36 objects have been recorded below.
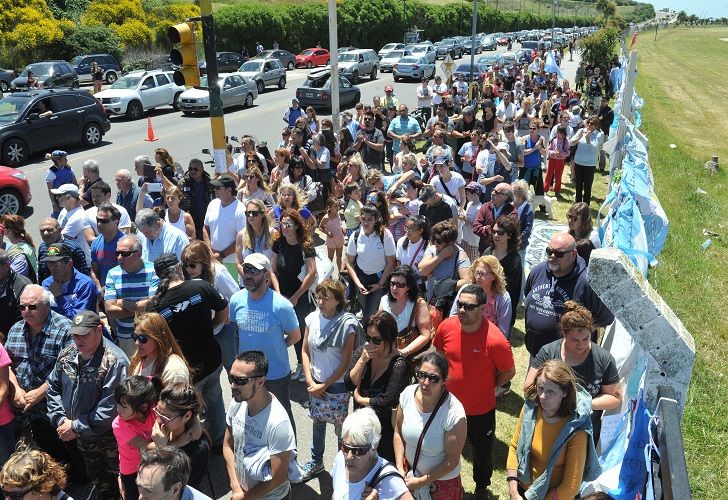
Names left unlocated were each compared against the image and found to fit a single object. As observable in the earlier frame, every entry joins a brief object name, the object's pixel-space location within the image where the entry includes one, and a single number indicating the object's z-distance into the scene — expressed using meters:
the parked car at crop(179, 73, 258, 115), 25.19
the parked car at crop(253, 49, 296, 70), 40.34
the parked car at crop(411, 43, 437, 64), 39.92
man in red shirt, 4.63
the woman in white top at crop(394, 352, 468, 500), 3.92
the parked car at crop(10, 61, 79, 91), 28.03
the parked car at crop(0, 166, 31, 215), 12.10
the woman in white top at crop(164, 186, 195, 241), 7.28
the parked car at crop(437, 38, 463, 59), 51.14
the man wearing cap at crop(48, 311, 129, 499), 4.43
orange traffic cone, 18.94
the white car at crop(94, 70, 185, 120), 23.95
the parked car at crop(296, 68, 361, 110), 24.23
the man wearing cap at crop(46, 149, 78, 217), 9.42
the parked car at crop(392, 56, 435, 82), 36.69
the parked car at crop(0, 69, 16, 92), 30.59
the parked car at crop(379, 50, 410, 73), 41.59
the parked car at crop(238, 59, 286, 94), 31.14
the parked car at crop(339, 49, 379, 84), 34.76
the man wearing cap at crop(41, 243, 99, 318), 5.40
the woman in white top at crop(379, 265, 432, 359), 5.26
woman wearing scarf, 4.93
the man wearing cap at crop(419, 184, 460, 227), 7.65
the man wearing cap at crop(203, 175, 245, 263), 7.19
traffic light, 7.66
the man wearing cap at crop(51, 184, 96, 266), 7.30
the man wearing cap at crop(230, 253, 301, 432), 4.99
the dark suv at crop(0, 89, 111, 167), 16.31
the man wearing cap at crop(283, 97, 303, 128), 15.32
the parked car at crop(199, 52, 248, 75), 37.34
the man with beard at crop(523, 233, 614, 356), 5.12
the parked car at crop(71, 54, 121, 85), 33.50
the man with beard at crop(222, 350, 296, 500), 3.88
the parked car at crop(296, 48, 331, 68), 45.09
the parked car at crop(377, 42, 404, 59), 45.63
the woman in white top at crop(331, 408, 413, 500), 3.48
